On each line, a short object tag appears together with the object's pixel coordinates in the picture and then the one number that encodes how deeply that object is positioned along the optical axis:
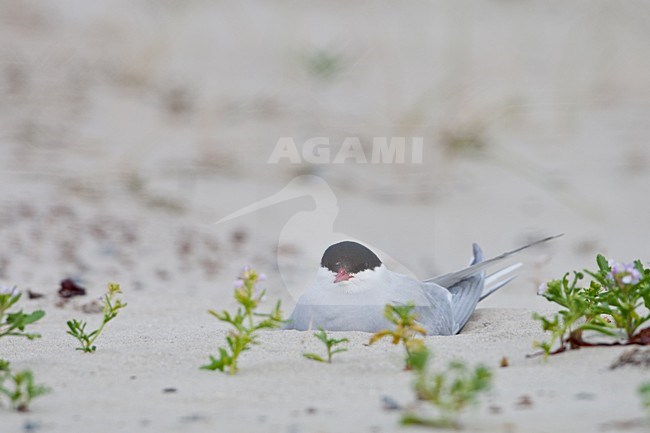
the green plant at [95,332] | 6.43
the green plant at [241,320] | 5.54
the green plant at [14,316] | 5.68
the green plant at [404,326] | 5.54
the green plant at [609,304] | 5.69
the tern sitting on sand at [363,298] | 7.63
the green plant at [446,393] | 4.19
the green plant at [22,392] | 4.71
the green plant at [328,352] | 5.78
